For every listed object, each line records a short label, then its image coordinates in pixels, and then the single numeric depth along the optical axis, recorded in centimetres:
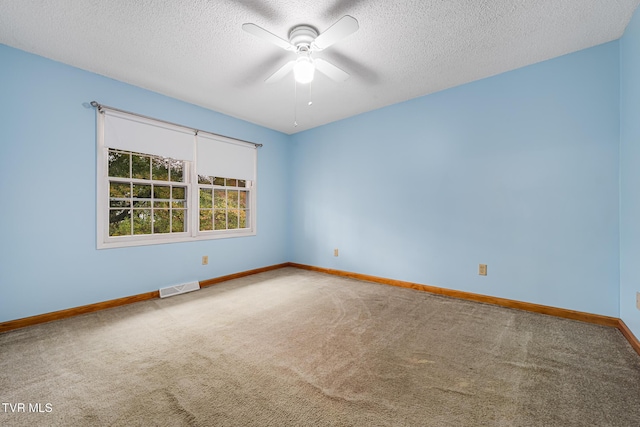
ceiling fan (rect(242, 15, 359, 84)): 182
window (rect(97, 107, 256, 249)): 292
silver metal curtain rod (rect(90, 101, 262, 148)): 275
